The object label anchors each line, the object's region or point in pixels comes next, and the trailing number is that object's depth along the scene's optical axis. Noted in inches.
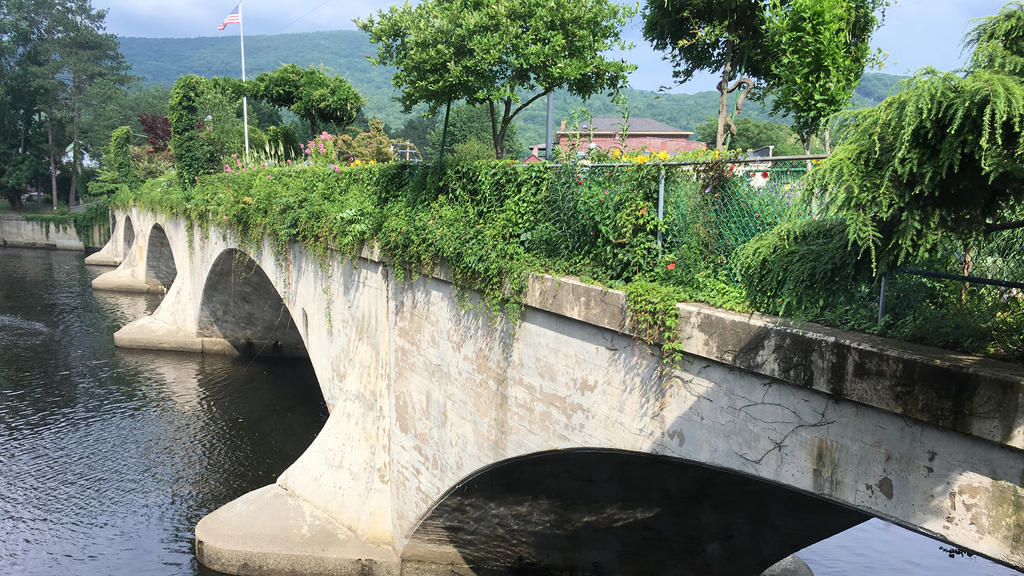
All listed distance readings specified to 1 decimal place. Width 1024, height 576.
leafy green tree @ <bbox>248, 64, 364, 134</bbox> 917.2
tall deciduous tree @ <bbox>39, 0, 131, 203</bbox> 2223.2
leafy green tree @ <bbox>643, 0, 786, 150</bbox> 398.3
